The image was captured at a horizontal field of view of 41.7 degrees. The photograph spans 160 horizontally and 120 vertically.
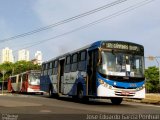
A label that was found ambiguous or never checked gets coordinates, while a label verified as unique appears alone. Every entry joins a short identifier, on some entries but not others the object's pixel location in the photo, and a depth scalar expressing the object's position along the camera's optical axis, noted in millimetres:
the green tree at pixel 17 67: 58508
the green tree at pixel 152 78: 60568
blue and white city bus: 10770
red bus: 25439
